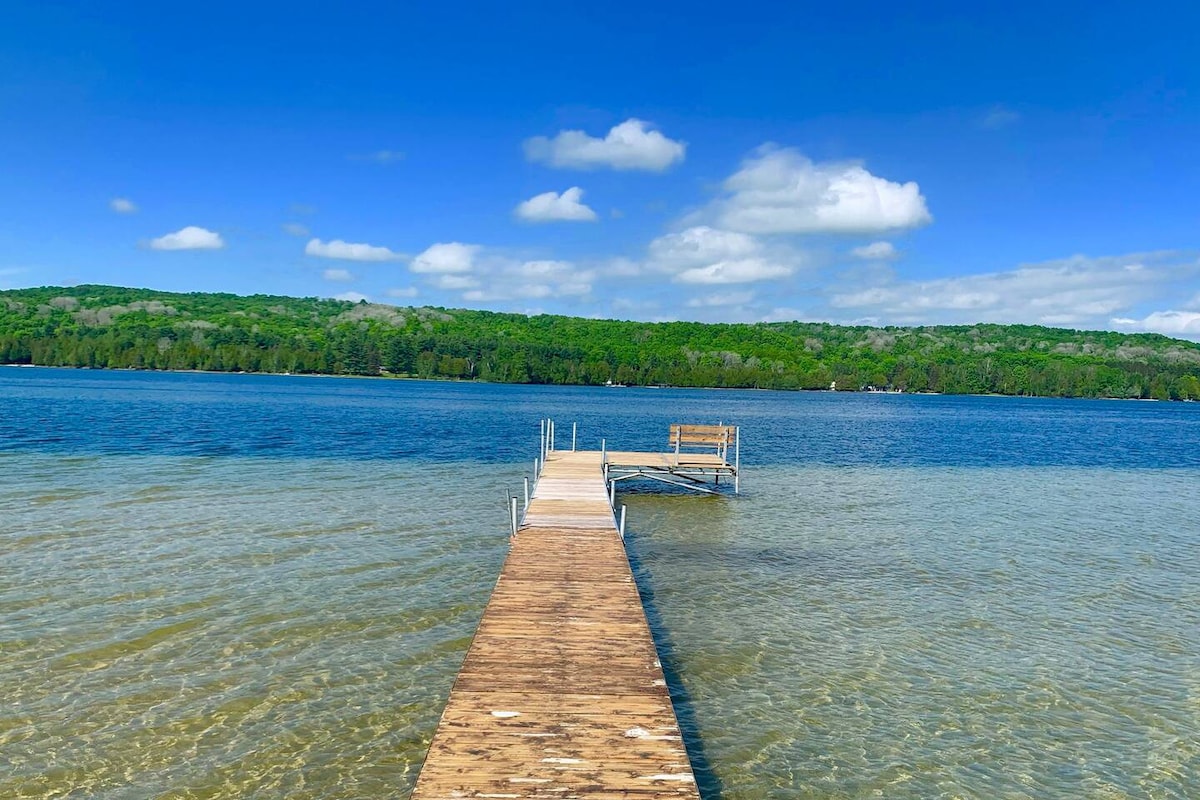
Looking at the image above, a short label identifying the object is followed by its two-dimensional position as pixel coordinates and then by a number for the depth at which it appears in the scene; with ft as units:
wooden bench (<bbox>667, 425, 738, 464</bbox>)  85.61
